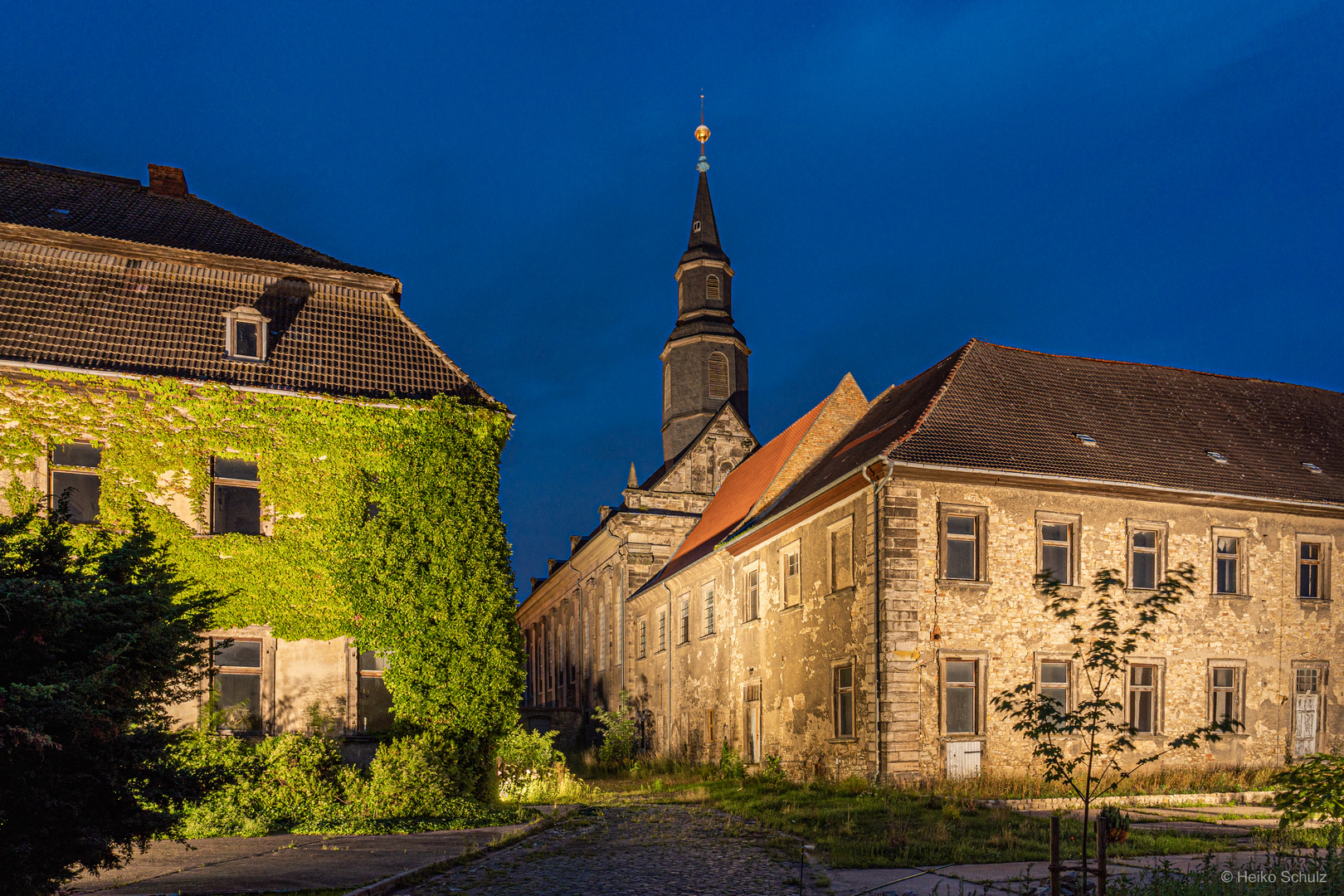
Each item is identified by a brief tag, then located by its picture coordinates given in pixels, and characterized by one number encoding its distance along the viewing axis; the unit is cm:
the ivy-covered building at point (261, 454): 1716
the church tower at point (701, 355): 4309
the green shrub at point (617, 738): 2948
